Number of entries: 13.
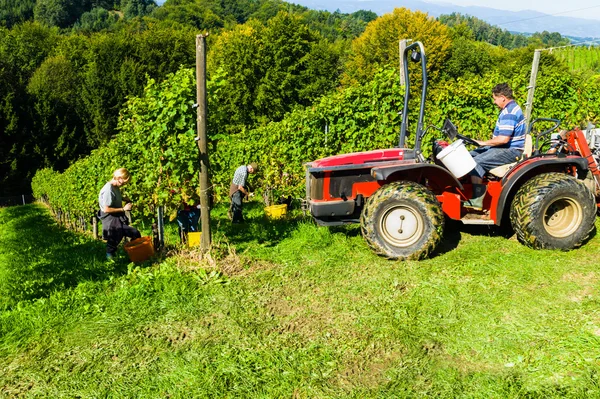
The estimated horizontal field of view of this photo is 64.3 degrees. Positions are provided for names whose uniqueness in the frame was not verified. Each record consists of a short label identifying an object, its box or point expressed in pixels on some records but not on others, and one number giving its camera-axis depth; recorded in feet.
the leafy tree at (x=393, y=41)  111.96
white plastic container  17.03
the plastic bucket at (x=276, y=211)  29.35
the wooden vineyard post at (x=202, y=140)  17.35
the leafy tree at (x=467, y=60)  118.73
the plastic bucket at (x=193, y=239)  20.37
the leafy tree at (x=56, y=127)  117.70
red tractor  16.94
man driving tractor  17.37
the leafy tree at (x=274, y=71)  109.29
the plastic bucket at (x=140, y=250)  19.39
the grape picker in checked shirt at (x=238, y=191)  30.17
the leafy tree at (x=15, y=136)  112.37
